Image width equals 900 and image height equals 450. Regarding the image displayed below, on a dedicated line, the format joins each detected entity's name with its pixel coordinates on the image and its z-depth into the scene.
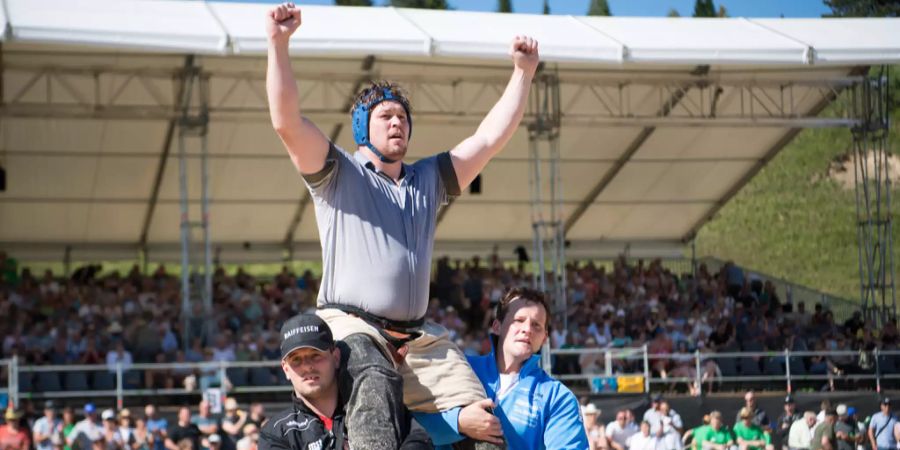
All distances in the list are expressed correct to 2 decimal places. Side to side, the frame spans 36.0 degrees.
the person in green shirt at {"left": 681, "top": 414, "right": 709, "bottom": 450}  16.52
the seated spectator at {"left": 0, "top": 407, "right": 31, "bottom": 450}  14.52
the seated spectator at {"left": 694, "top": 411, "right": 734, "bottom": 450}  16.36
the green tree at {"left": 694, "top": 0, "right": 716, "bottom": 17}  74.25
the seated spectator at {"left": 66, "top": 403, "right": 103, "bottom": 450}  15.24
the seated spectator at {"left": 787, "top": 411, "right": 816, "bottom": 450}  17.06
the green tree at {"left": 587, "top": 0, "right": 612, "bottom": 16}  74.81
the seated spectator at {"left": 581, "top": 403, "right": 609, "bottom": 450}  15.26
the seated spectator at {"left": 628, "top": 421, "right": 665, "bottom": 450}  15.97
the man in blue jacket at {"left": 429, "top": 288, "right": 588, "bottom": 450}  4.88
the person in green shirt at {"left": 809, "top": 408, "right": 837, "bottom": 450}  16.31
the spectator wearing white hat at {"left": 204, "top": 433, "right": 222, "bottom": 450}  13.45
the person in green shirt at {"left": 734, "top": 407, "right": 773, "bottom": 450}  16.62
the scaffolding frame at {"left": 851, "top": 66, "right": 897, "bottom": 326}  23.45
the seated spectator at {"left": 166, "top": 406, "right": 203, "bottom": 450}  13.53
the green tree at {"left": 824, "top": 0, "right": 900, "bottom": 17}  56.72
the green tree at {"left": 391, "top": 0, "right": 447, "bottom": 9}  66.38
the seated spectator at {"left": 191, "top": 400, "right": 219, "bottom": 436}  15.34
